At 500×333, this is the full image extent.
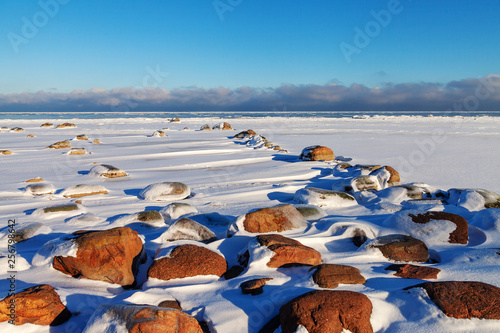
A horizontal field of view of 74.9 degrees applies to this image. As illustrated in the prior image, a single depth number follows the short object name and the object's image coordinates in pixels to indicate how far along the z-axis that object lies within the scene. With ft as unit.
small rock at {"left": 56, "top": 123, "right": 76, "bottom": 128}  68.69
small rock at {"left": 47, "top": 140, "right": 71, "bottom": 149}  34.14
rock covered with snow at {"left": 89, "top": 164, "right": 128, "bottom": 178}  20.51
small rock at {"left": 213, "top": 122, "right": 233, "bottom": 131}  65.03
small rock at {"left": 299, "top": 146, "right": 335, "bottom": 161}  26.07
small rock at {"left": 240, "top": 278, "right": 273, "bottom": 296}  7.45
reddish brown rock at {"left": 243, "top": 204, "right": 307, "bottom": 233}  11.10
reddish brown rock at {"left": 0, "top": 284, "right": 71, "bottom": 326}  6.37
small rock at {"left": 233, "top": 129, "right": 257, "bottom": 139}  46.11
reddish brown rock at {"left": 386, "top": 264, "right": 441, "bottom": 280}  7.87
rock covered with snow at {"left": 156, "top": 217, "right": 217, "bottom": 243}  10.59
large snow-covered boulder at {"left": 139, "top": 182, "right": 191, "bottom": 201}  15.69
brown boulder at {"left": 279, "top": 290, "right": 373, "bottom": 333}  5.98
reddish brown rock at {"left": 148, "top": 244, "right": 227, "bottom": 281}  8.22
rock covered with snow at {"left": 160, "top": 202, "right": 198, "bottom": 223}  13.04
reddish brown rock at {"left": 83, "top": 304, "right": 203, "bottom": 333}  5.63
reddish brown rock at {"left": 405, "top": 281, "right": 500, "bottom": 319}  6.22
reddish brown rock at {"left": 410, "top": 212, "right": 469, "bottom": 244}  10.27
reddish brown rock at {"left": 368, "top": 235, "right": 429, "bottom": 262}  9.12
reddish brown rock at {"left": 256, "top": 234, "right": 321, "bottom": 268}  8.61
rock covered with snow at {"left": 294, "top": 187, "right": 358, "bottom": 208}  14.52
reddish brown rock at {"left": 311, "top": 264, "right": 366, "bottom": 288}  7.49
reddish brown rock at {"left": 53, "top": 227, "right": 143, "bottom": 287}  8.25
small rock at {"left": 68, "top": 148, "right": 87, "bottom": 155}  30.01
